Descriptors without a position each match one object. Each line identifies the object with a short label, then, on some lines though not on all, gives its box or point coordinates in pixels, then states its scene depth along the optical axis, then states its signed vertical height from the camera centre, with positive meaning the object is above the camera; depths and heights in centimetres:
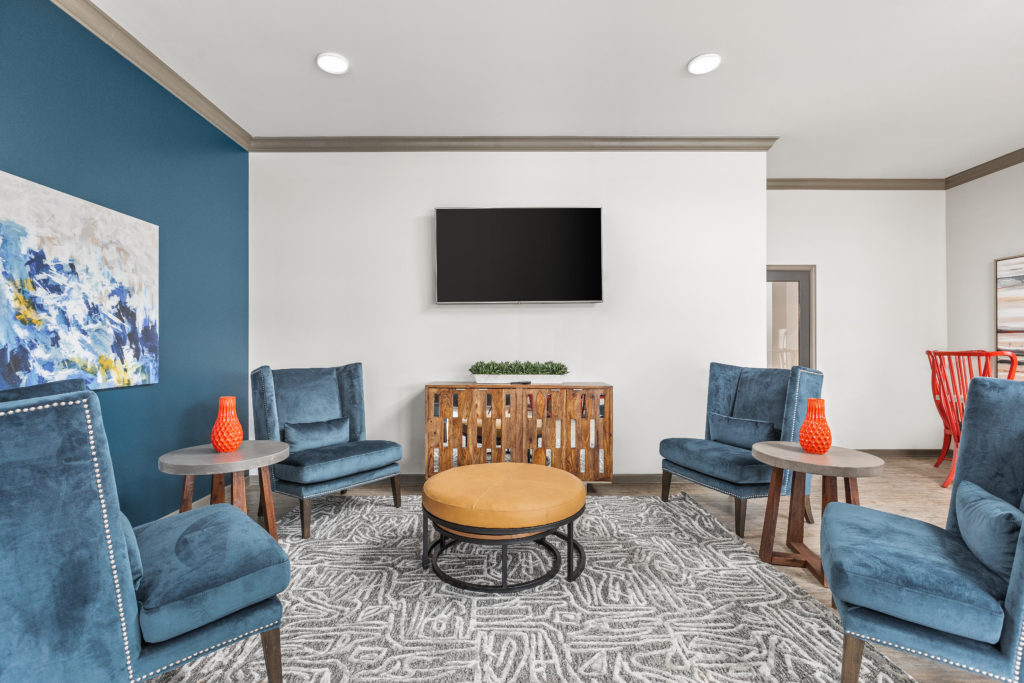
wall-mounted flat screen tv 377 +70
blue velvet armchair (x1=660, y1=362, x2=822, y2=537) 263 -57
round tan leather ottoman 196 -74
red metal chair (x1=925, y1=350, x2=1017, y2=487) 364 -33
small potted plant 359 -25
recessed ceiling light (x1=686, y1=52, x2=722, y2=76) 271 +166
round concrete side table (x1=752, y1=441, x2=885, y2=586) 205 -70
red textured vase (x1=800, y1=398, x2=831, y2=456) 221 -45
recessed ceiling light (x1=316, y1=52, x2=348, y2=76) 272 +168
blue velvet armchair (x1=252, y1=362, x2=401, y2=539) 272 -60
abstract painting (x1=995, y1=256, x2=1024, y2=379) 407 +28
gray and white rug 162 -115
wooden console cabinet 343 -66
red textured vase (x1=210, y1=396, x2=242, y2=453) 229 -44
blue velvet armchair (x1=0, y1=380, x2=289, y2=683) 104 -61
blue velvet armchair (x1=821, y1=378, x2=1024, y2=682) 126 -69
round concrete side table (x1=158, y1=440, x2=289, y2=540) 208 -56
